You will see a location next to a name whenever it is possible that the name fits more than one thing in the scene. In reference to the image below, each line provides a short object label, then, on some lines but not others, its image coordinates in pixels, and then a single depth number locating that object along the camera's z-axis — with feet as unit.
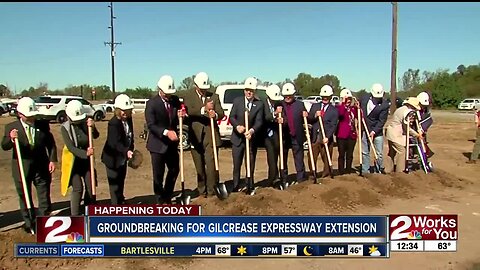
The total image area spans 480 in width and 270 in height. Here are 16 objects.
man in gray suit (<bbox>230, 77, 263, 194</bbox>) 23.61
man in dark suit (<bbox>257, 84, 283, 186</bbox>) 24.70
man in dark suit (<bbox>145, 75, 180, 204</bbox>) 20.70
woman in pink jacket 27.48
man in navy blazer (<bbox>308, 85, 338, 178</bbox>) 26.78
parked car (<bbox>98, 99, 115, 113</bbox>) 127.56
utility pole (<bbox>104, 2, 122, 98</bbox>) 138.82
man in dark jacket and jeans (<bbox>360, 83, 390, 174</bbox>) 28.73
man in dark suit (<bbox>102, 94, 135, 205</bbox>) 20.32
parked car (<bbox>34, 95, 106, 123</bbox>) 86.28
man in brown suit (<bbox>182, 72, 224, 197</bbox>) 22.43
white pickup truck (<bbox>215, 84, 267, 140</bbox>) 43.91
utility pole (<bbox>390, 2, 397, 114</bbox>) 81.15
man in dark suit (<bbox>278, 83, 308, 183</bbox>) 25.49
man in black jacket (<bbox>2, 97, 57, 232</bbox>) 18.02
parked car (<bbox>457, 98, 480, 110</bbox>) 174.60
